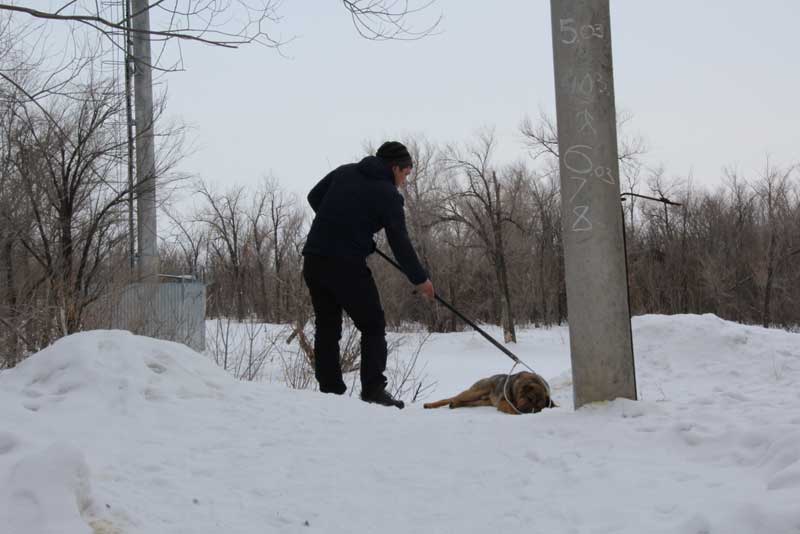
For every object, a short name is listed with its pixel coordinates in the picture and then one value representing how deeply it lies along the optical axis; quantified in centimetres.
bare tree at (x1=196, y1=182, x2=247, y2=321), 4394
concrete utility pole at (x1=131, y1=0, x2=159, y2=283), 1061
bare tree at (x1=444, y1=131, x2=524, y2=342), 2473
